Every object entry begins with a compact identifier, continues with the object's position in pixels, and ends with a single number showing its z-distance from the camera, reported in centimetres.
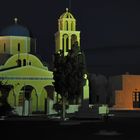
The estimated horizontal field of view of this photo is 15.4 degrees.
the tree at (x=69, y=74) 4219
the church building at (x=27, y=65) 5844
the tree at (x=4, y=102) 4916
